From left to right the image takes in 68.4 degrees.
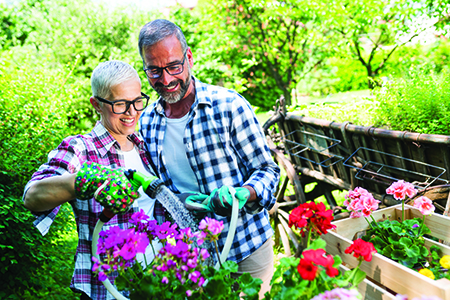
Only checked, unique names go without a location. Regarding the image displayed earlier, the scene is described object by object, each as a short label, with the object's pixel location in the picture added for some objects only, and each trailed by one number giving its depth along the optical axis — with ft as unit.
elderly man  5.44
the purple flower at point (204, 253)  3.48
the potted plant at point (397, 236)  4.05
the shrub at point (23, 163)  9.27
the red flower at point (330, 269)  3.05
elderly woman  4.26
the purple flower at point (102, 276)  3.49
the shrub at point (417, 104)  7.73
